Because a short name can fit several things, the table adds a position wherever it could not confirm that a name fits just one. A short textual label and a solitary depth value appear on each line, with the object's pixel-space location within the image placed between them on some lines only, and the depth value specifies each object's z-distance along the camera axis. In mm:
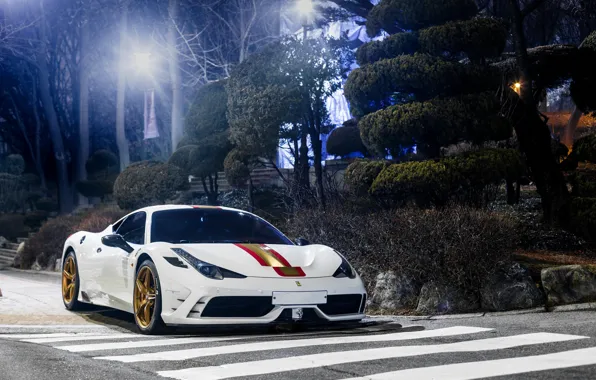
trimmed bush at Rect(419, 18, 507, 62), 14789
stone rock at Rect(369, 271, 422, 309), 10648
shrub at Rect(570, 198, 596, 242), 13284
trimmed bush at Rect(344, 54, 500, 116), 14633
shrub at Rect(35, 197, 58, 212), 42531
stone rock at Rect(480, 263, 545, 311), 9859
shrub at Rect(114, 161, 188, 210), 25578
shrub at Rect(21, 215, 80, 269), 24041
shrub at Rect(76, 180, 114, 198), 40688
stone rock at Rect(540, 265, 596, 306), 9594
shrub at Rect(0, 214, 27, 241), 37188
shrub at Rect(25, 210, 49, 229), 37875
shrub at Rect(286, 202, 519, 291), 10039
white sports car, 7844
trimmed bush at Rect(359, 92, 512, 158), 14320
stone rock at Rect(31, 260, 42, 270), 24484
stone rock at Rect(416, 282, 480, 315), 10086
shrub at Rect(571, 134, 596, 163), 14195
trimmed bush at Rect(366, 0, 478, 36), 15281
